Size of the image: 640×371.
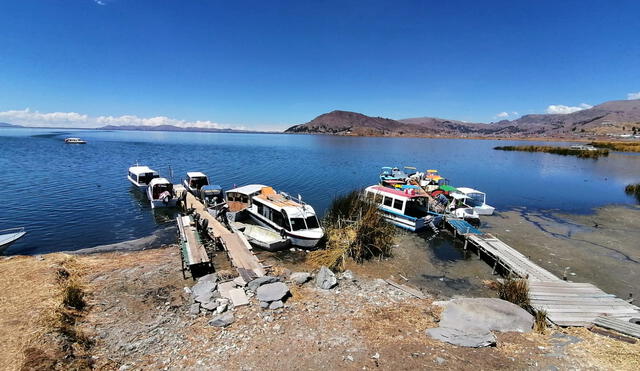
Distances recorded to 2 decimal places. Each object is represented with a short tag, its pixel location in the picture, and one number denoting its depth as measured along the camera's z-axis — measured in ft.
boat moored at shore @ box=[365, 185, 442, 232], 76.59
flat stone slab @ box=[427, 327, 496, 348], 29.63
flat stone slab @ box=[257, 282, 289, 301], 39.34
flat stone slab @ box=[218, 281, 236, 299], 40.76
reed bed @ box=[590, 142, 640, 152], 339.12
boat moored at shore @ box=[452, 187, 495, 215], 92.27
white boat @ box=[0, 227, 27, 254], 56.56
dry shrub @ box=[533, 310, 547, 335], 32.88
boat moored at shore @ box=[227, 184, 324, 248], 61.46
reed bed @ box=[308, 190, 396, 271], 56.49
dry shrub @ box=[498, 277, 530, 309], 39.45
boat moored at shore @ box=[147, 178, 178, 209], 93.81
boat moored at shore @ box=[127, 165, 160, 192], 111.24
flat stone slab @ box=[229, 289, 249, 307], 38.47
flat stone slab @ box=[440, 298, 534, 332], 32.50
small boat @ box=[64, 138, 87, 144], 362.53
